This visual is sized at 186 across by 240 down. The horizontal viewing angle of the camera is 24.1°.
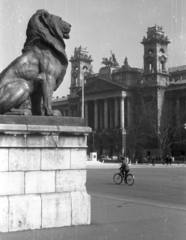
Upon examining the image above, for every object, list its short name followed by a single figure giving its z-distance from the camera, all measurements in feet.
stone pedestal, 21.04
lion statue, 23.35
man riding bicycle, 66.44
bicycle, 64.64
